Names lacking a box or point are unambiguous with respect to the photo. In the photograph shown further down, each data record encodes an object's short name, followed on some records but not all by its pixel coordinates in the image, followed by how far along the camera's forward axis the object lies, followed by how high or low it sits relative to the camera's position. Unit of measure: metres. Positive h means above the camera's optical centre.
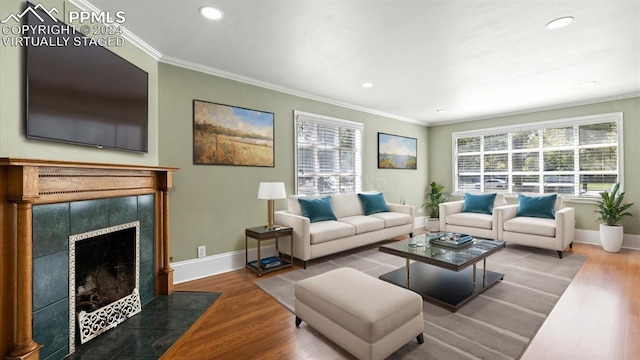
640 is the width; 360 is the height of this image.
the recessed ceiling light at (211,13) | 2.11 +1.33
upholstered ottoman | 1.62 -0.85
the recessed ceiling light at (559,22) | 2.22 +1.31
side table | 3.25 -0.68
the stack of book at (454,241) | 2.86 -0.66
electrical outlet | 3.21 -0.83
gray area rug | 1.84 -1.12
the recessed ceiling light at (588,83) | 3.75 +1.34
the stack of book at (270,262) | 3.35 -1.03
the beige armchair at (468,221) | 4.50 -0.72
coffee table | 2.45 -1.06
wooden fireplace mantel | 1.47 -0.27
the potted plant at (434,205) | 5.93 -0.57
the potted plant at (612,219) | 4.05 -0.61
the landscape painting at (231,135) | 3.26 +0.58
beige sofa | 3.45 -0.68
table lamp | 3.39 -0.15
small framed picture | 5.66 +0.61
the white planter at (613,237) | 4.05 -0.87
